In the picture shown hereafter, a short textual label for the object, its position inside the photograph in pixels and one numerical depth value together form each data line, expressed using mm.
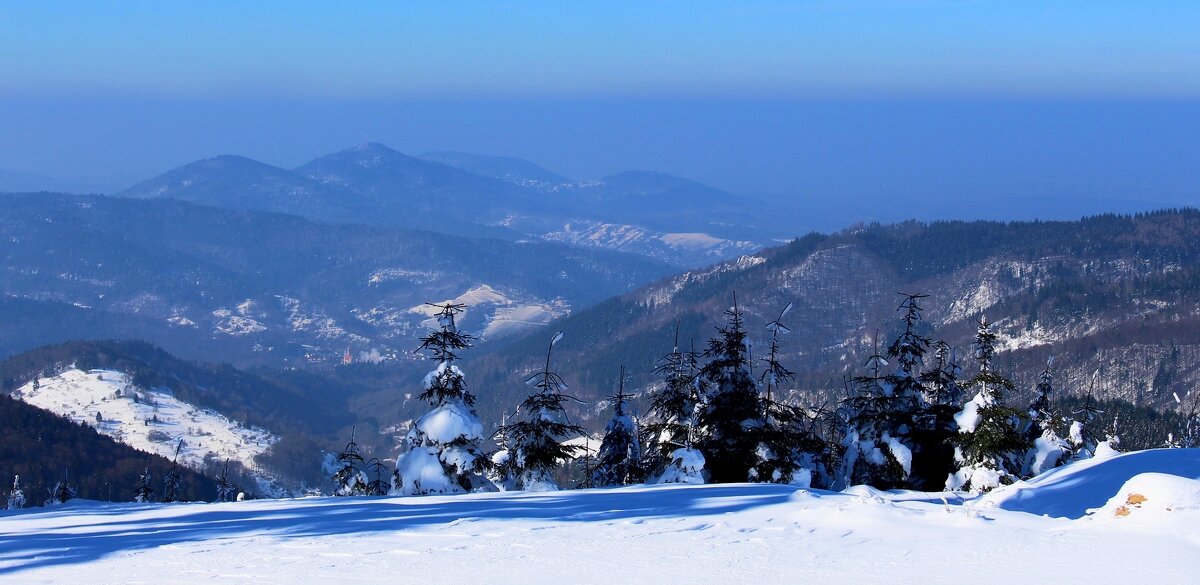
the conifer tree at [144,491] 55481
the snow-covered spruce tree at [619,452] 33094
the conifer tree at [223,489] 61588
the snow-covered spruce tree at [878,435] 30797
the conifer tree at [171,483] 56719
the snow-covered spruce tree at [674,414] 29755
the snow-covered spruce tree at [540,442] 30078
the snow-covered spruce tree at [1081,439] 37094
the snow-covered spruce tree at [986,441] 28984
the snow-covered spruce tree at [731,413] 29375
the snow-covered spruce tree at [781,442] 28844
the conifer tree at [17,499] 62853
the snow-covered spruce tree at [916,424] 32500
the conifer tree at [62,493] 57581
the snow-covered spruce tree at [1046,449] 34125
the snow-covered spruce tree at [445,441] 28469
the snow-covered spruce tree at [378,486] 36378
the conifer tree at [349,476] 42150
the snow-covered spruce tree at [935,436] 32594
